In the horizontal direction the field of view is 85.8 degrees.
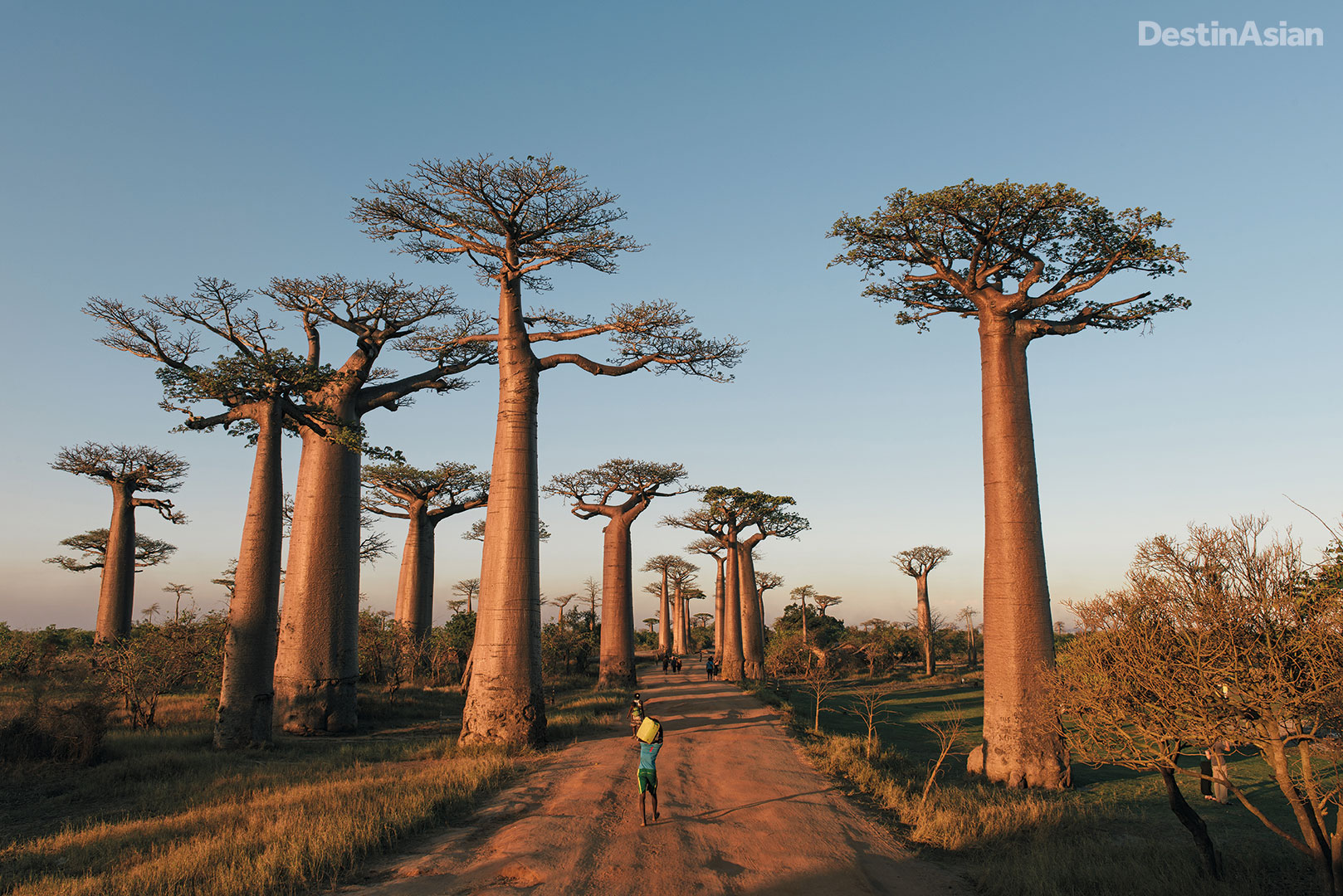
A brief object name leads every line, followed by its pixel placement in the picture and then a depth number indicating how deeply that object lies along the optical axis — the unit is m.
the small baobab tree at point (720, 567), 37.31
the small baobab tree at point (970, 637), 42.03
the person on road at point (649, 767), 8.04
